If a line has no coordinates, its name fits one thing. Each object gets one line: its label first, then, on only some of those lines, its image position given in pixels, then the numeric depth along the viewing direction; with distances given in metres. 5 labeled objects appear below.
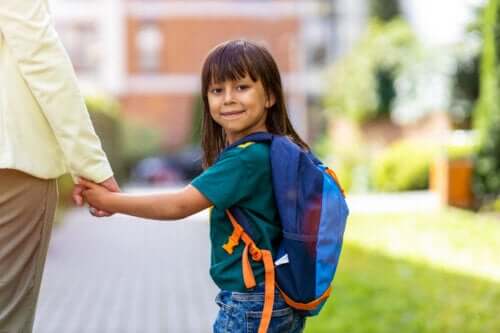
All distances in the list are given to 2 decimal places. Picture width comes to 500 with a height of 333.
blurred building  38.88
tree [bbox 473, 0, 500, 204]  12.60
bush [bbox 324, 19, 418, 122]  22.89
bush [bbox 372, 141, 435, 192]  18.28
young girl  2.74
